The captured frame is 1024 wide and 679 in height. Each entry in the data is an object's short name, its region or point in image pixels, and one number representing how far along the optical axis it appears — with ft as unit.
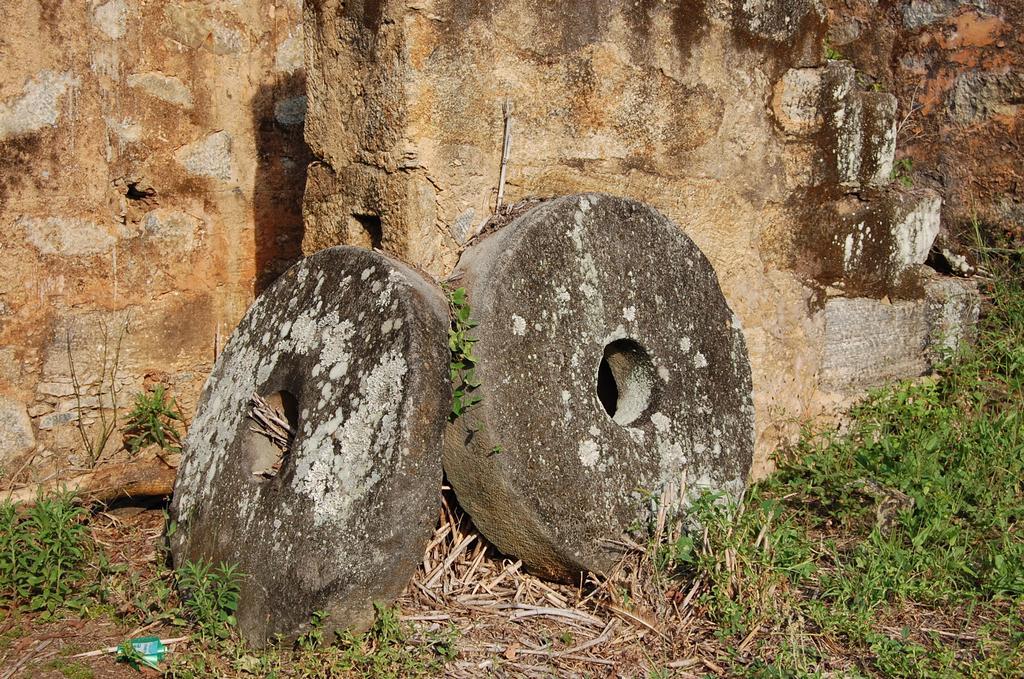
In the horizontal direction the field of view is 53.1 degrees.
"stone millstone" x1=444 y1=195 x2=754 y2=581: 9.29
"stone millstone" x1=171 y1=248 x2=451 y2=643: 8.47
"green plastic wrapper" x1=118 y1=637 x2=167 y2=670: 8.66
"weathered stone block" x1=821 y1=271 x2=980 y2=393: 13.74
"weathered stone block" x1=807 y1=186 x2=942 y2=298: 13.51
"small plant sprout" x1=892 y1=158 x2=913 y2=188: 15.51
